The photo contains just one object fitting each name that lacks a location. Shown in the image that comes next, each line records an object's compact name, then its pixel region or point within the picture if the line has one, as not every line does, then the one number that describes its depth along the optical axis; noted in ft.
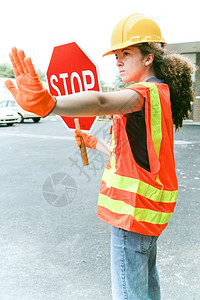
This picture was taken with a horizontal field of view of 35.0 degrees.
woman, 4.58
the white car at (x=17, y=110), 60.70
